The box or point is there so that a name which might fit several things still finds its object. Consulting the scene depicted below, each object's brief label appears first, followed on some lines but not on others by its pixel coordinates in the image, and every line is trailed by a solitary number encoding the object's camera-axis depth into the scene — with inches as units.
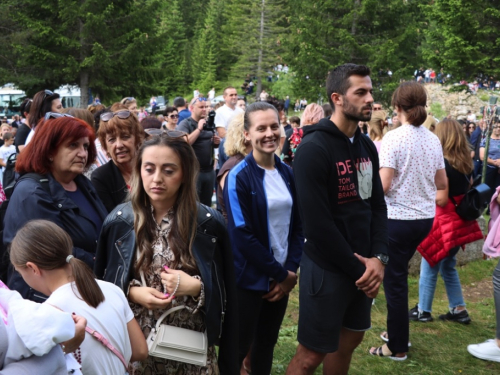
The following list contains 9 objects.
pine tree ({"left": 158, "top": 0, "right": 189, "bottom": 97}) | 2324.1
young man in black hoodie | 126.3
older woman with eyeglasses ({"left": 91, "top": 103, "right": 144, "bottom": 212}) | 156.0
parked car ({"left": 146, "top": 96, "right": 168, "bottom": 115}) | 1576.6
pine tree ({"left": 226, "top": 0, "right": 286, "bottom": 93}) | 1967.3
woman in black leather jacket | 107.0
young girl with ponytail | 87.9
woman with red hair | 116.6
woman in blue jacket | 141.5
